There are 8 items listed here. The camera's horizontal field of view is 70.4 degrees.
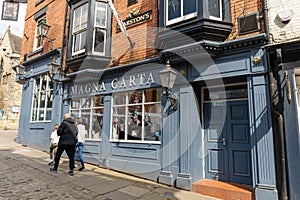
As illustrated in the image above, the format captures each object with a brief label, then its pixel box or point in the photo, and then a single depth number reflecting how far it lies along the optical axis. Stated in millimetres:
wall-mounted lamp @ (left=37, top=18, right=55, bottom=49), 10812
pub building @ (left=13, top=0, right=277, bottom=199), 4977
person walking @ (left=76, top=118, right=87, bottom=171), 7516
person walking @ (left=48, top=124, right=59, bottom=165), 7758
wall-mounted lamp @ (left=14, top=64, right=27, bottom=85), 12698
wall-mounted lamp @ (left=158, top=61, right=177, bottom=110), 5621
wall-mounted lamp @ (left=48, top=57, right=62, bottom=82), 9541
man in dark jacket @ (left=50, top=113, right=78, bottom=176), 6494
